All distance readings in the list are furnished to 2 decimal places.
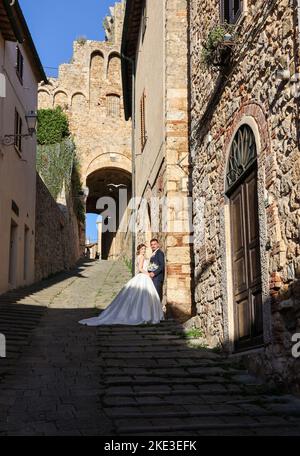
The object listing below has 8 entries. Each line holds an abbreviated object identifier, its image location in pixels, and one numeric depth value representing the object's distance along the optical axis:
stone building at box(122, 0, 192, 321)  10.14
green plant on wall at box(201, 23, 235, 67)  7.19
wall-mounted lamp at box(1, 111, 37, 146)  14.27
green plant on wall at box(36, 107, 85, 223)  23.47
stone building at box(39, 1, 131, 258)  31.53
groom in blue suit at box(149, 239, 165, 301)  10.53
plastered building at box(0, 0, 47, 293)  13.97
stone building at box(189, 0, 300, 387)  5.40
